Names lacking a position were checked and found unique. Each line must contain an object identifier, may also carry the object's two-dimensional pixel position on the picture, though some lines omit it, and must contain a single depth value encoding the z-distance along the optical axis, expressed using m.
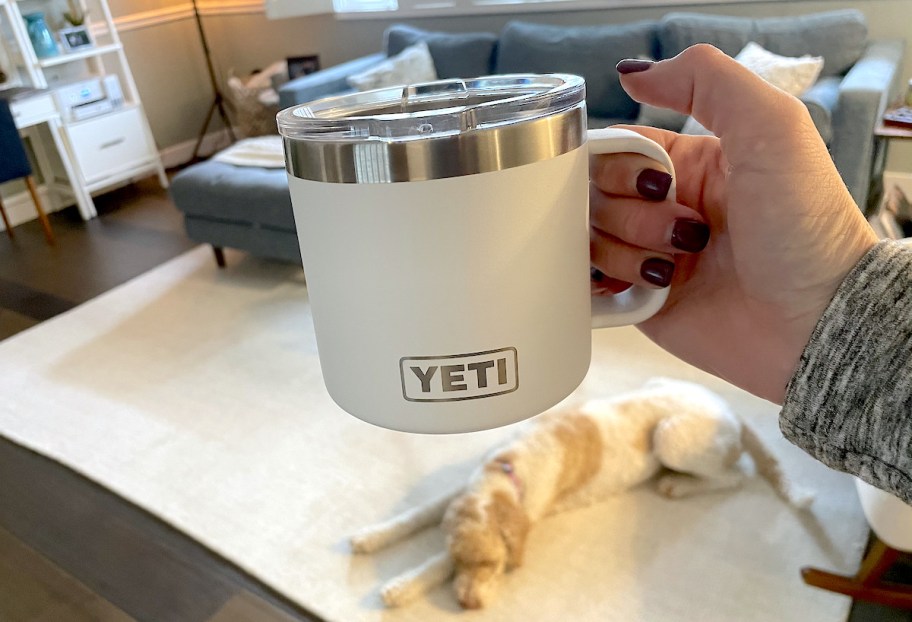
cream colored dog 1.48
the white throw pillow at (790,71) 2.22
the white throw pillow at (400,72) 3.14
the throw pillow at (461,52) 3.16
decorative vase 3.74
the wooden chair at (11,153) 3.35
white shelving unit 3.69
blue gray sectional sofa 2.14
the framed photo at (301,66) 4.20
